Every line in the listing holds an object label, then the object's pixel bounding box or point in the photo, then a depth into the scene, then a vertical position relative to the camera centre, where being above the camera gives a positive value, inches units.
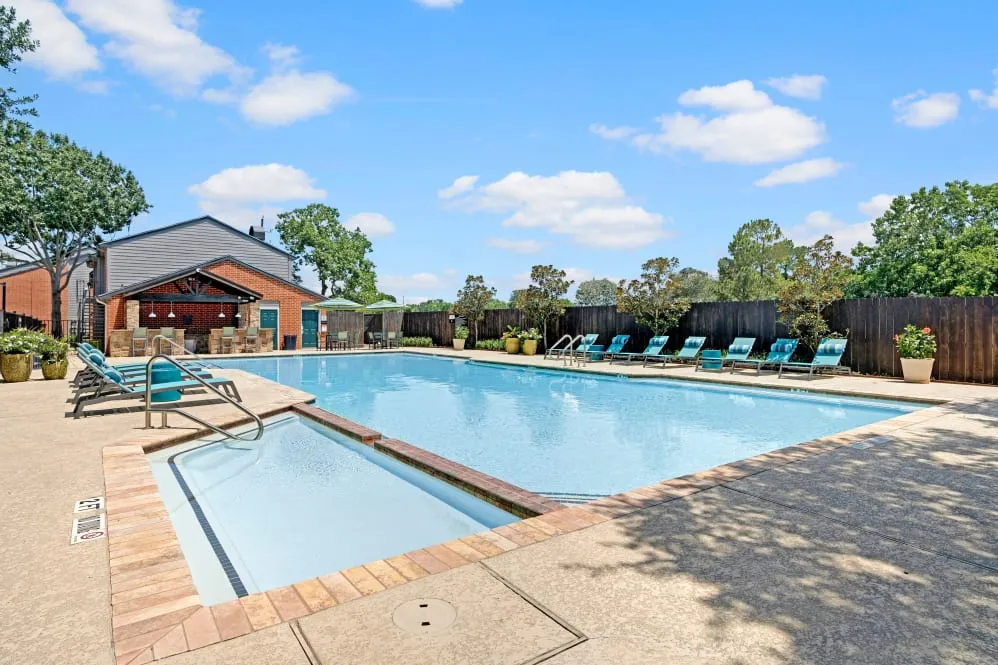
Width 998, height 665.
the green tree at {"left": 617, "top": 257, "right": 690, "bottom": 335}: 618.5 +40.7
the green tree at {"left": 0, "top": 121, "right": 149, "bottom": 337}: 1016.2 +253.8
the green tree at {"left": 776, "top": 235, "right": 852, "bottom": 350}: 497.0 +39.7
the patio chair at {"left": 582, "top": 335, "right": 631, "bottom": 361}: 658.9 -20.3
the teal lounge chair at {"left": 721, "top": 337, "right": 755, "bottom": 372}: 538.8 -15.7
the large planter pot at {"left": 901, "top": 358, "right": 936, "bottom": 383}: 421.1 -28.8
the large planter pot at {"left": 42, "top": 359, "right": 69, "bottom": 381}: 458.6 -32.4
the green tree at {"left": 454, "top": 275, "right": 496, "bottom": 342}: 880.9 +55.7
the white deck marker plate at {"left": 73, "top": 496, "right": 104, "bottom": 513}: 143.7 -46.3
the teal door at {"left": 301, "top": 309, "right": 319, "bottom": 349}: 1021.8 +5.7
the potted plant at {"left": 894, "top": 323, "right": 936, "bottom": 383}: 422.3 -16.5
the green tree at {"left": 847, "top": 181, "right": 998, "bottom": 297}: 1194.3 +210.8
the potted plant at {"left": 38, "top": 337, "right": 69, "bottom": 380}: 459.5 -22.2
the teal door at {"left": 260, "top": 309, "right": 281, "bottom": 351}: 951.6 +24.5
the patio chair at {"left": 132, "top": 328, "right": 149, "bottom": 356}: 770.1 -11.5
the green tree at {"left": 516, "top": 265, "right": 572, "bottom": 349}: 762.2 +54.7
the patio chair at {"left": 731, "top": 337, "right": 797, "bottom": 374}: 490.3 -20.1
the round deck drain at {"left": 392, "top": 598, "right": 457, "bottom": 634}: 85.4 -46.2
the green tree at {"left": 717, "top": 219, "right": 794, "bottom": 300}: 1811.0 +247.5
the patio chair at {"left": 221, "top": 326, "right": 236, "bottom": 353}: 839.7 -7.0
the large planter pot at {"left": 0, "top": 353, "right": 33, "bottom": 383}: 433.4 -27.7
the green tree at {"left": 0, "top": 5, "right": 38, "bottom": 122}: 630.5 +341.5
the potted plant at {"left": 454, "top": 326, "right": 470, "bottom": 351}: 908.0 -8.2
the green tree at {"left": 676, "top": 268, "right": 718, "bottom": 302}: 2687.0 +248.1
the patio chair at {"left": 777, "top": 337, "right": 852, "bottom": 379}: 468.8 -22.3
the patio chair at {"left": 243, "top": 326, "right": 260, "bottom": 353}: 858.8 -11.2
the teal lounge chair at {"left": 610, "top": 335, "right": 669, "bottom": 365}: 612.1 -17.2
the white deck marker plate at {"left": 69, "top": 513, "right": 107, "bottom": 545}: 124.5 -46.7
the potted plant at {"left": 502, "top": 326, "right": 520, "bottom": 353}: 804.4 -10.5
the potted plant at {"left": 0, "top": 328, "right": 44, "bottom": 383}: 434.3 -18.5
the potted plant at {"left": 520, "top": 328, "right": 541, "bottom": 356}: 781.9 -12.7
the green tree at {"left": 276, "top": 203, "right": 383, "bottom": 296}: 1797.5 +277.8
